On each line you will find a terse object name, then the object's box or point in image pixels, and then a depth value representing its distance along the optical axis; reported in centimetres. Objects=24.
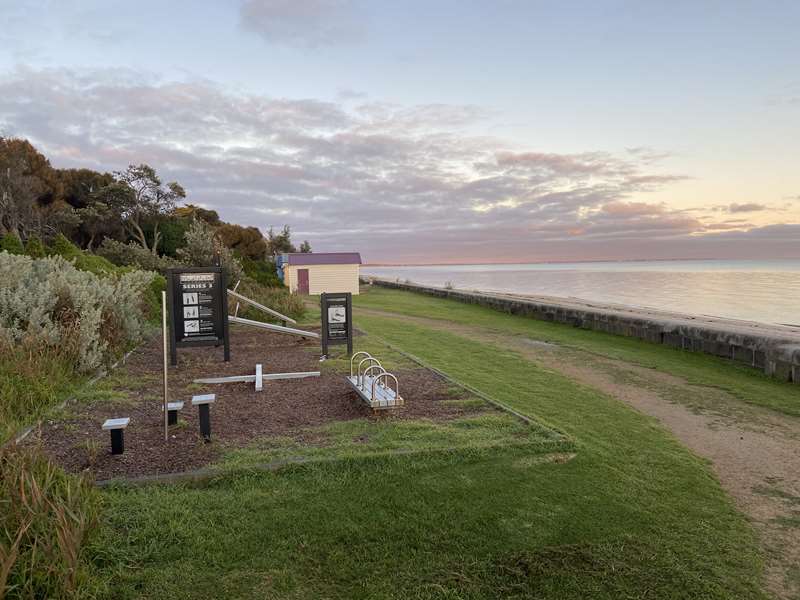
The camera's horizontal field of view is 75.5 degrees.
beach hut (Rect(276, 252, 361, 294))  3609
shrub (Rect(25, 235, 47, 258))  1731
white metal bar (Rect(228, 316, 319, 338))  1113
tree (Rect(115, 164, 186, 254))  4406
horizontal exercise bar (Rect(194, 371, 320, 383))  780
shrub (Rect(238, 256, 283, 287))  2715
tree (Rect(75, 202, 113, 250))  3900
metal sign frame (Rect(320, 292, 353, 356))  1018
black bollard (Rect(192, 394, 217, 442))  512
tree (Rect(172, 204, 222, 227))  5059
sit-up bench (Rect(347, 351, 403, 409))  602
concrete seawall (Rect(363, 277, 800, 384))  956
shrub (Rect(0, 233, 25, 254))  1742
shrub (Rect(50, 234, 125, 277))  1628
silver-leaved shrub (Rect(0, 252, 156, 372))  746
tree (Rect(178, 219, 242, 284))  2147
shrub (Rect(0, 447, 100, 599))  272
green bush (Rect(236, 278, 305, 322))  1592
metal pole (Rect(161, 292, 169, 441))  504
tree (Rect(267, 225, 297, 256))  6665
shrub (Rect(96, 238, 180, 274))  2773
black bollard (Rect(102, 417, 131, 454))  465
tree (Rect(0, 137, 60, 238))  3341
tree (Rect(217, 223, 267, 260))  5284
